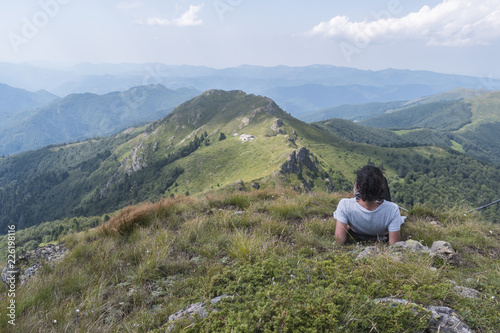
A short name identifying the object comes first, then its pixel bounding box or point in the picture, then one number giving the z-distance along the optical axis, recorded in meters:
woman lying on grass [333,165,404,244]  4.79
